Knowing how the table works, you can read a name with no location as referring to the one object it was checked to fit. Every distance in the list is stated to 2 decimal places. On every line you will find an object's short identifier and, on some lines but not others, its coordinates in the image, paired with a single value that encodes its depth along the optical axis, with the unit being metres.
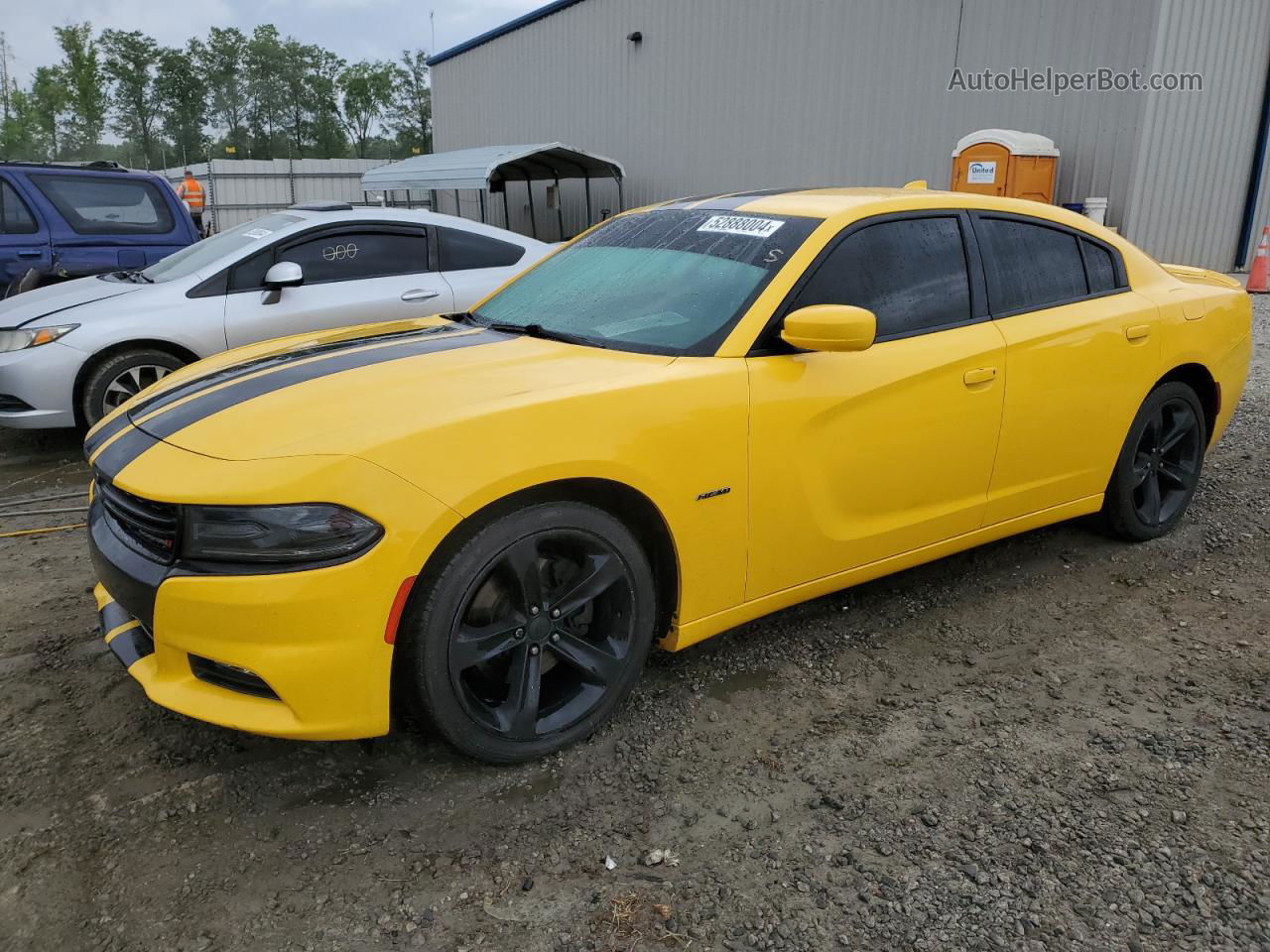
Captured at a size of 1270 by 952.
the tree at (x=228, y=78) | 70.38
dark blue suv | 7.38
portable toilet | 9.45
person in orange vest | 17.83
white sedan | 5.57
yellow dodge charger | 2.30
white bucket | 9.66
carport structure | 14.39
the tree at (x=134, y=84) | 66.12
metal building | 9.86
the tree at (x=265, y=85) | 70.94
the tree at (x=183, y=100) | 68.75
